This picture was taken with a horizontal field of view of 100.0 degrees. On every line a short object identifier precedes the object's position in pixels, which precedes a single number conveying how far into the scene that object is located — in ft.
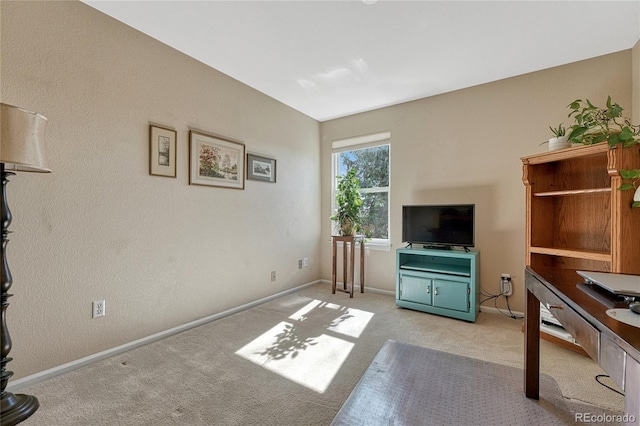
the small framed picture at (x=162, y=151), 7.54
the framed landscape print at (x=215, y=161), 8.58
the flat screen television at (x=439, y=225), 9.67
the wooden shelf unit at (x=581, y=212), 6.12
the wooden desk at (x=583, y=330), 1.99
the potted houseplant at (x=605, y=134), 5.77
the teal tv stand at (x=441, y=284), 9.00
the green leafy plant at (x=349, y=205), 11.96
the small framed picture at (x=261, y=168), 10.48
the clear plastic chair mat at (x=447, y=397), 3.89
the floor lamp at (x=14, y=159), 4.07
